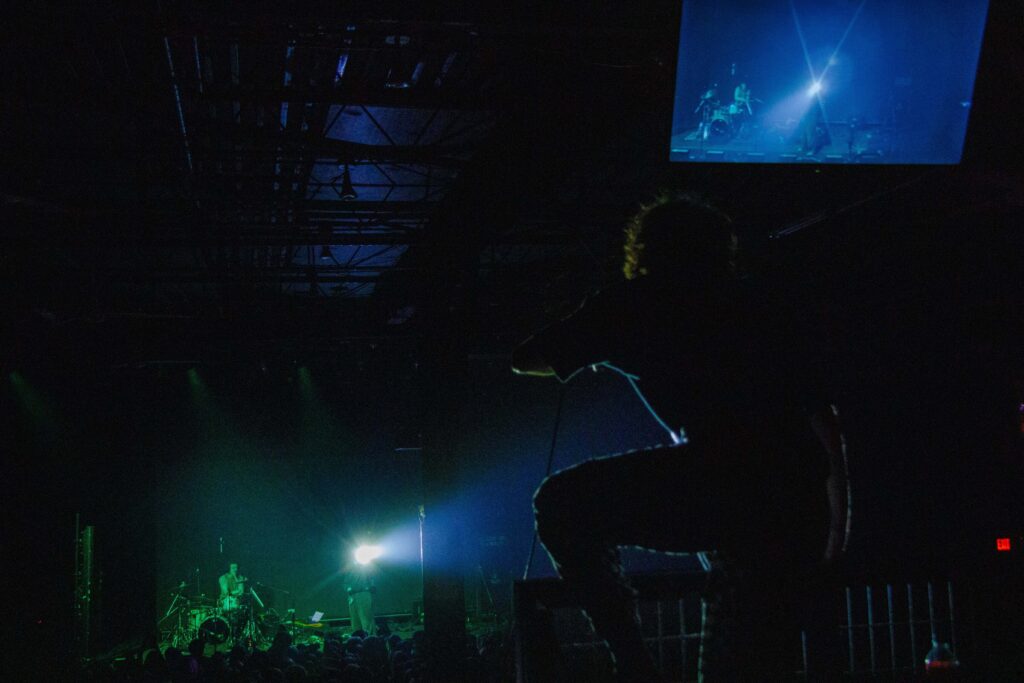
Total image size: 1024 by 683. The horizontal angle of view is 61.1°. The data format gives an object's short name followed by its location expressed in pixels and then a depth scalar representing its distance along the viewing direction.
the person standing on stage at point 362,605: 14.94
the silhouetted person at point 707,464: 1.86
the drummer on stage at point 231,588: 14.61
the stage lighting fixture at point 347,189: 7.21
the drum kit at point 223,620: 13.66
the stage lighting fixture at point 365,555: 16.08
